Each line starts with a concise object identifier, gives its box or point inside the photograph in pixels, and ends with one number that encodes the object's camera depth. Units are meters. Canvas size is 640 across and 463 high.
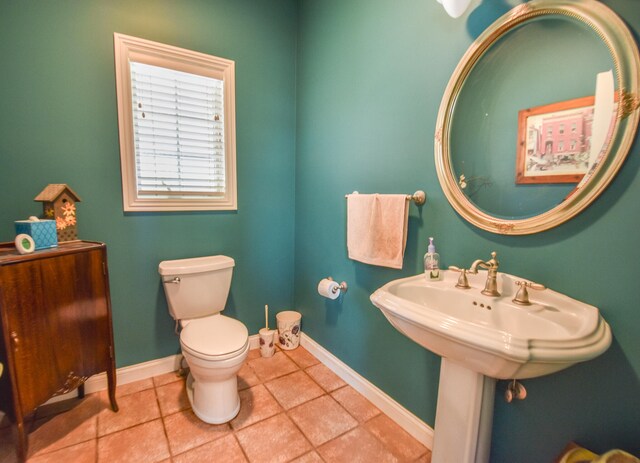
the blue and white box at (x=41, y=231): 1.33
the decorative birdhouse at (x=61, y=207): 1.49
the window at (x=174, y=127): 1.78
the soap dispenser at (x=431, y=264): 1.29
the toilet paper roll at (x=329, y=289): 1.92
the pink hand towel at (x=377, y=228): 1.48
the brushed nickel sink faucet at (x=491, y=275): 1.10
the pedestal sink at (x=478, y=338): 0.76
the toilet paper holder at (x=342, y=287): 1.93
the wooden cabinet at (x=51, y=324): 1.19
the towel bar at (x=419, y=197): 1.43
